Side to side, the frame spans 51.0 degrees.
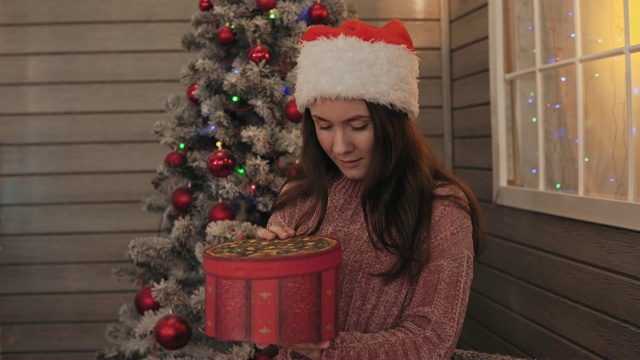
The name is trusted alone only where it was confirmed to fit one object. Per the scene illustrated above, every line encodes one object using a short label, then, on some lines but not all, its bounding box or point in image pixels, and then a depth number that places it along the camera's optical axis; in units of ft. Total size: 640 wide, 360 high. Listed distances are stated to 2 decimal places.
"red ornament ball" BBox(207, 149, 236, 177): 7.63
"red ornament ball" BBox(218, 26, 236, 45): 7.91
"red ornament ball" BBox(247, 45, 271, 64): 7.73
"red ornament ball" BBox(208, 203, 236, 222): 7.78
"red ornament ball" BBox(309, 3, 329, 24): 7.87
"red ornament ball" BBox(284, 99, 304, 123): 7.63
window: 5.67
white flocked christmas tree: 7.75
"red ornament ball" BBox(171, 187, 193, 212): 8.12
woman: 4.03
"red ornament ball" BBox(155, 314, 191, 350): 7.75
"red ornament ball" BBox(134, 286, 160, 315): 8.32
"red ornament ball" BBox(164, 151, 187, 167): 8.14
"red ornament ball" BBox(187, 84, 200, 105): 8.28
